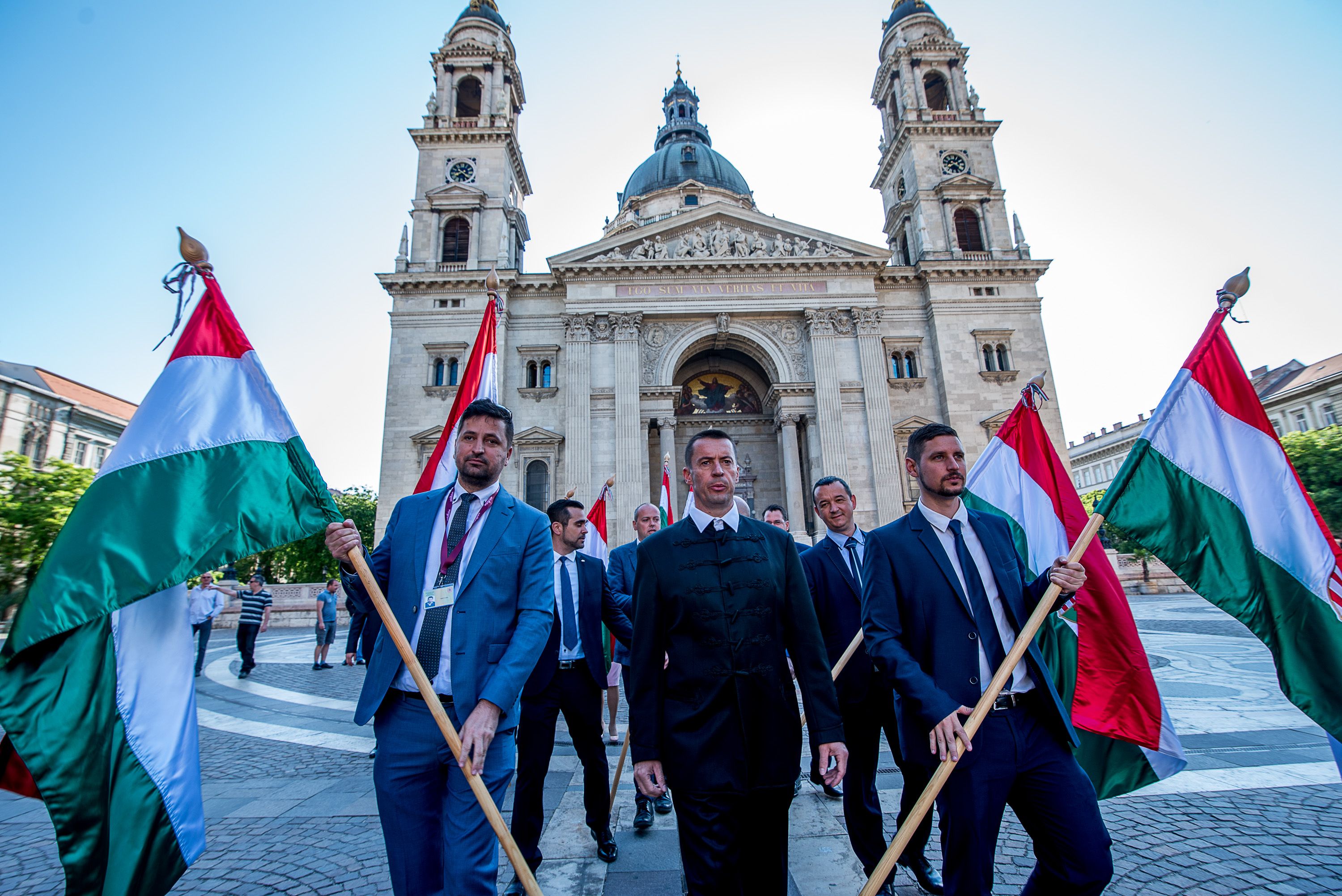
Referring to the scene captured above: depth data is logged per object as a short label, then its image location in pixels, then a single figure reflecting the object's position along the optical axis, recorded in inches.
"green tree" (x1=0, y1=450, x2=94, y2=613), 784.3
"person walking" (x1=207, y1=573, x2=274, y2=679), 442.9
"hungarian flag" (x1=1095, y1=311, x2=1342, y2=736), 113.0
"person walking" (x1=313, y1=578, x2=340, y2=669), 490.9
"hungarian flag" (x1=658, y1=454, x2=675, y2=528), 392.8
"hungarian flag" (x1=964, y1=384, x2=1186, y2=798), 130.7
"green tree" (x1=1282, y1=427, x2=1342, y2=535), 979.9
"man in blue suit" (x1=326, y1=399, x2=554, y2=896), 93.0
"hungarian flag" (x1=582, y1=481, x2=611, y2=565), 319.9
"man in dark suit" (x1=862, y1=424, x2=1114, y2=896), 93.0
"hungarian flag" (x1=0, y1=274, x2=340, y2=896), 86.0
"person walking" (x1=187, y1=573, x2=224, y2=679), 428.5
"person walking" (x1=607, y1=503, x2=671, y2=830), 165.5
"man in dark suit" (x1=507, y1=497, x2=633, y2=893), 141.0
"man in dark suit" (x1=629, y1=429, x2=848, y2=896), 89.4
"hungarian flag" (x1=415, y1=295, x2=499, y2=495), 215.3
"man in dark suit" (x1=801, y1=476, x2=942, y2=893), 137.1
